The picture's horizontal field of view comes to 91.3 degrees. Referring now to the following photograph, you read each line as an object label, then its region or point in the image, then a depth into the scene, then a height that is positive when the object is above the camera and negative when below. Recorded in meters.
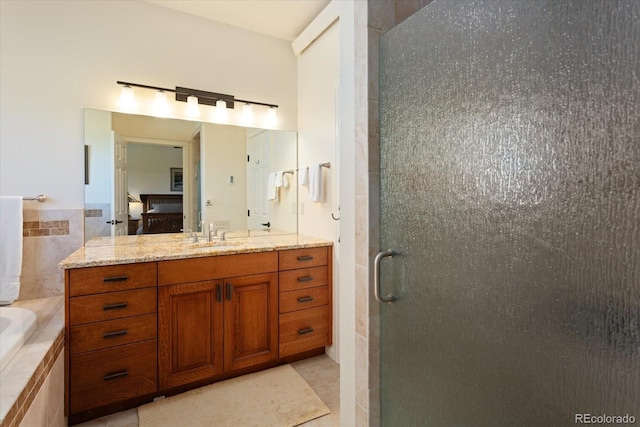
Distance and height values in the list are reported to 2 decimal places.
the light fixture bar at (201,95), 2.43 +0.99
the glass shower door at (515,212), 0.50 +0.00
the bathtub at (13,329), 1.34 -0.57
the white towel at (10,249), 1.91 -0.21
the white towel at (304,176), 2.76 +0.32
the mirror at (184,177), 2.32 +0.31
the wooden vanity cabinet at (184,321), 1.71 -0.69
